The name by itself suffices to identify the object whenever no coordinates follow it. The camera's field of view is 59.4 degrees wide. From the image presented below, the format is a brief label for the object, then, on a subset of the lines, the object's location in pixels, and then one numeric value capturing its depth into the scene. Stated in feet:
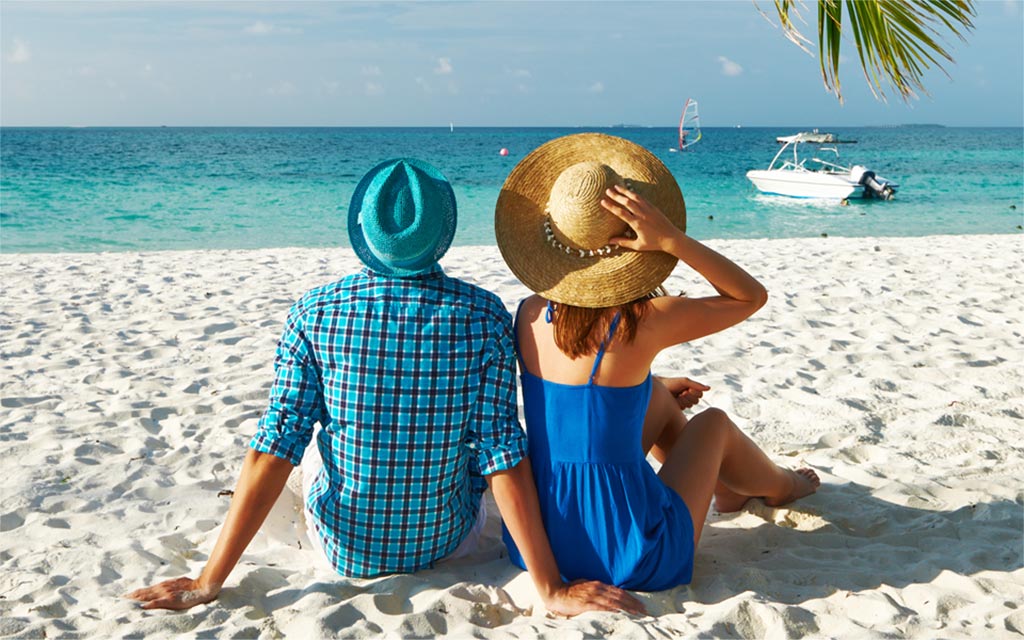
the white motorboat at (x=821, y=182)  63.72
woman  7.15
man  7.18
